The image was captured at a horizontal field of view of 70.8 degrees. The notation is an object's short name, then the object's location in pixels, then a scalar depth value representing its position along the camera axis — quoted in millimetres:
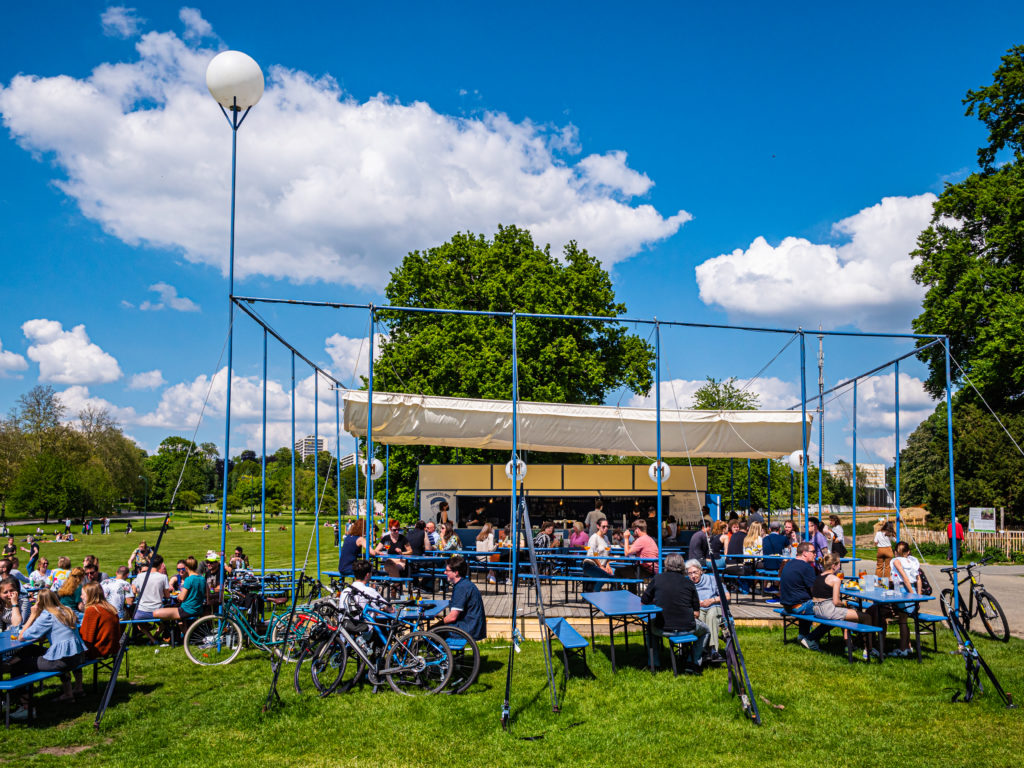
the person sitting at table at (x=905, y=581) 8734
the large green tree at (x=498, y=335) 24234
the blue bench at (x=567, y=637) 7309
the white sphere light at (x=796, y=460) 15949
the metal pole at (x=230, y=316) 8584
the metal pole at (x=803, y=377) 12505
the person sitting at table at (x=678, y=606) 7945
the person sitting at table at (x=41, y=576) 11539
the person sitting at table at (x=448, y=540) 13406
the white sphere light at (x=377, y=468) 15226
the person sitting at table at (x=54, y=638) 6945
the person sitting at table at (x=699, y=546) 12695
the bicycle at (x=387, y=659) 7117
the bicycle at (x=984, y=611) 9609
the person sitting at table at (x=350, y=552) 11562
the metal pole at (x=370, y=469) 10289
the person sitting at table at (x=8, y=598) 8453
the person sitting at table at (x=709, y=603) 8266
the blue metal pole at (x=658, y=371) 11280
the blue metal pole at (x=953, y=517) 10227
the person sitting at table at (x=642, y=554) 11039
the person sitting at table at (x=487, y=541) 13612
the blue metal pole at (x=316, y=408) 13953
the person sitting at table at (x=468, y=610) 7699
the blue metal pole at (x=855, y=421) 14683
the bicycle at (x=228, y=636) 8669
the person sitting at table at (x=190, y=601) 9539
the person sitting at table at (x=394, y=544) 12359
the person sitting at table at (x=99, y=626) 7488
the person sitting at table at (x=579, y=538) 14541
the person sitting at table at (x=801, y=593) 9000
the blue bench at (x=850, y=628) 8125
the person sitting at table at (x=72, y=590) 8688
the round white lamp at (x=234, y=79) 7805
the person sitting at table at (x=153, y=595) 9555
